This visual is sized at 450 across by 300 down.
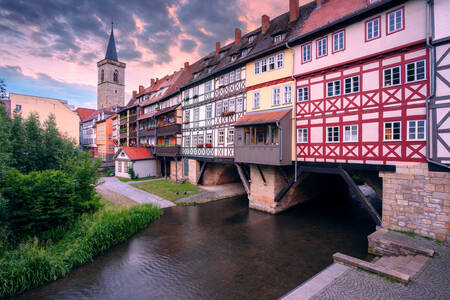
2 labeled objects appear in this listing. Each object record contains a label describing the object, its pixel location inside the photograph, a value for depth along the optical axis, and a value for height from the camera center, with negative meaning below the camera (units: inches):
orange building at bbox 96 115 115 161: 1905.8 +86.3
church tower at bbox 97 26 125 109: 2527.1 +818.7
